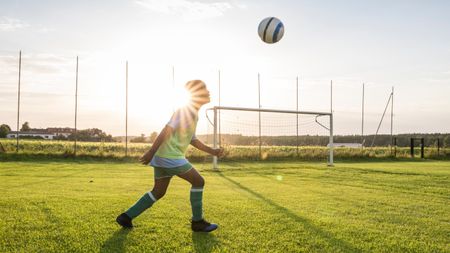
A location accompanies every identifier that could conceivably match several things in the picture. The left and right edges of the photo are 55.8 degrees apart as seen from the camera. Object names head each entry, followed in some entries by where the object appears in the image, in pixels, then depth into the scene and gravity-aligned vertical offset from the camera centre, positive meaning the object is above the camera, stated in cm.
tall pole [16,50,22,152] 2479 +209
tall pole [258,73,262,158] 2845 +284
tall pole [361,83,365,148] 3470 +144
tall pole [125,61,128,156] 2649 +163
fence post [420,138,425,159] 3555 -68
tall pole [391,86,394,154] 3743 +335
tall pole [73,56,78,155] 2554 +264
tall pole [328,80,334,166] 2216 -1
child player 520 -24
